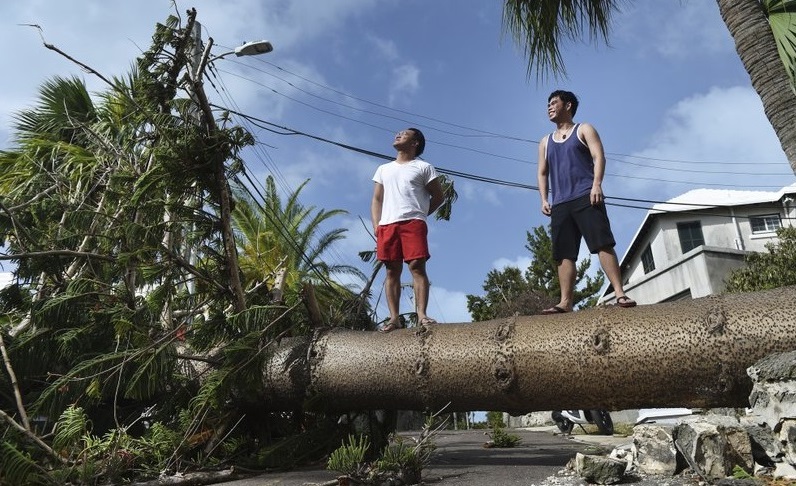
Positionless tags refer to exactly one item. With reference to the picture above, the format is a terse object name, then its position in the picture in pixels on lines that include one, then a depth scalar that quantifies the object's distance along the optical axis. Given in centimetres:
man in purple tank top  373
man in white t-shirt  418
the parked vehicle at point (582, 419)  884
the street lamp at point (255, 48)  882
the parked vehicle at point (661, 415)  888
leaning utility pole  447
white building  2073
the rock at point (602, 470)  291
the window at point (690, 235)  2155
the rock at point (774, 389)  263
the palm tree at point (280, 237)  1708
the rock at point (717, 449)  281
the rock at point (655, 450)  304
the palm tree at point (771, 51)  477
